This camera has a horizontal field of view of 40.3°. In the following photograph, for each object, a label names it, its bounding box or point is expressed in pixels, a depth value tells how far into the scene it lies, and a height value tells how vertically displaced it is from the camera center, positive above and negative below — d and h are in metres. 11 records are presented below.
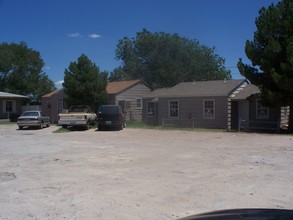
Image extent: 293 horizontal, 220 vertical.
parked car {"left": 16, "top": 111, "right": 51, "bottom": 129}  31.45 -0.77
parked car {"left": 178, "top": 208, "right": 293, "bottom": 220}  3.19 -0.88
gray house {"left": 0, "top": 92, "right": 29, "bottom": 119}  44.55 +0.61
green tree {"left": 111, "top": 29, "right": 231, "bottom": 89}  54.84 +7.39
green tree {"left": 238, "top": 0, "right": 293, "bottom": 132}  23.03 +3.39
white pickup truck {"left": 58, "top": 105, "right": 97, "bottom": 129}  29.33 -0.64
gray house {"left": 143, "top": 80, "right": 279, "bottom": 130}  28.94 +0.38
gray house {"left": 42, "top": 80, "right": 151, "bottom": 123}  38.19 +1.21
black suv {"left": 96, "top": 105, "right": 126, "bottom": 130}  28.77 -0.47
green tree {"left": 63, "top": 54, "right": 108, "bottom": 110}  35.11 +2.40
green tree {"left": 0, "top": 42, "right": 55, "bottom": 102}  59.16 +5.89
